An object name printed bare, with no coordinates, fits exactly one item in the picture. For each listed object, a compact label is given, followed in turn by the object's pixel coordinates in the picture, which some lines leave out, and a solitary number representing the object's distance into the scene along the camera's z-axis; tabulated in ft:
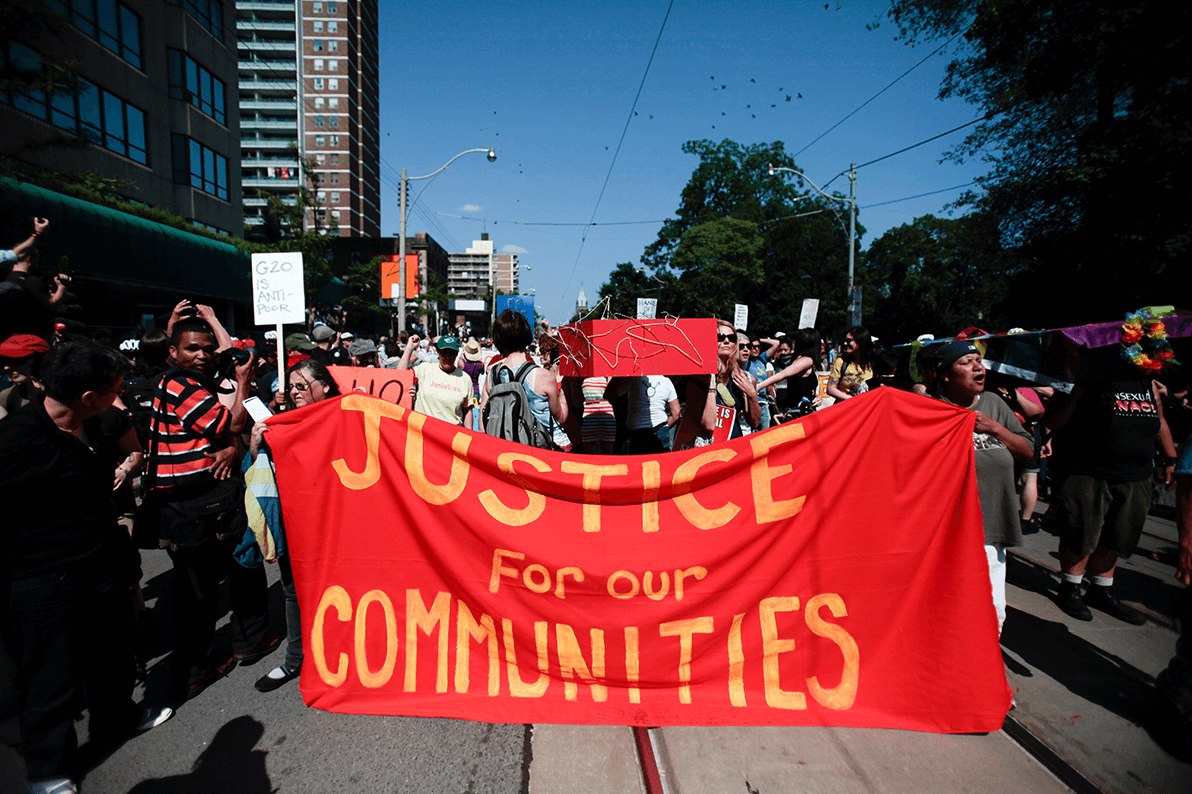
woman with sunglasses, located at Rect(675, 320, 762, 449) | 14.11
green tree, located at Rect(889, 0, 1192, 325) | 39.17
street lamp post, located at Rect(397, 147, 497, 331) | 73.05
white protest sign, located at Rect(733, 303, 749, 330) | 50.22
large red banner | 10.10
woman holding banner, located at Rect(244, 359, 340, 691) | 11.61
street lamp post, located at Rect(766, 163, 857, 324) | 76.49
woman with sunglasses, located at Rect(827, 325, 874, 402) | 22.65
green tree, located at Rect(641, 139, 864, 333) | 139.85
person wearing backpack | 14.79
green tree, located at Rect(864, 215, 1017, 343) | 116.78
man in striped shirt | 11.14
